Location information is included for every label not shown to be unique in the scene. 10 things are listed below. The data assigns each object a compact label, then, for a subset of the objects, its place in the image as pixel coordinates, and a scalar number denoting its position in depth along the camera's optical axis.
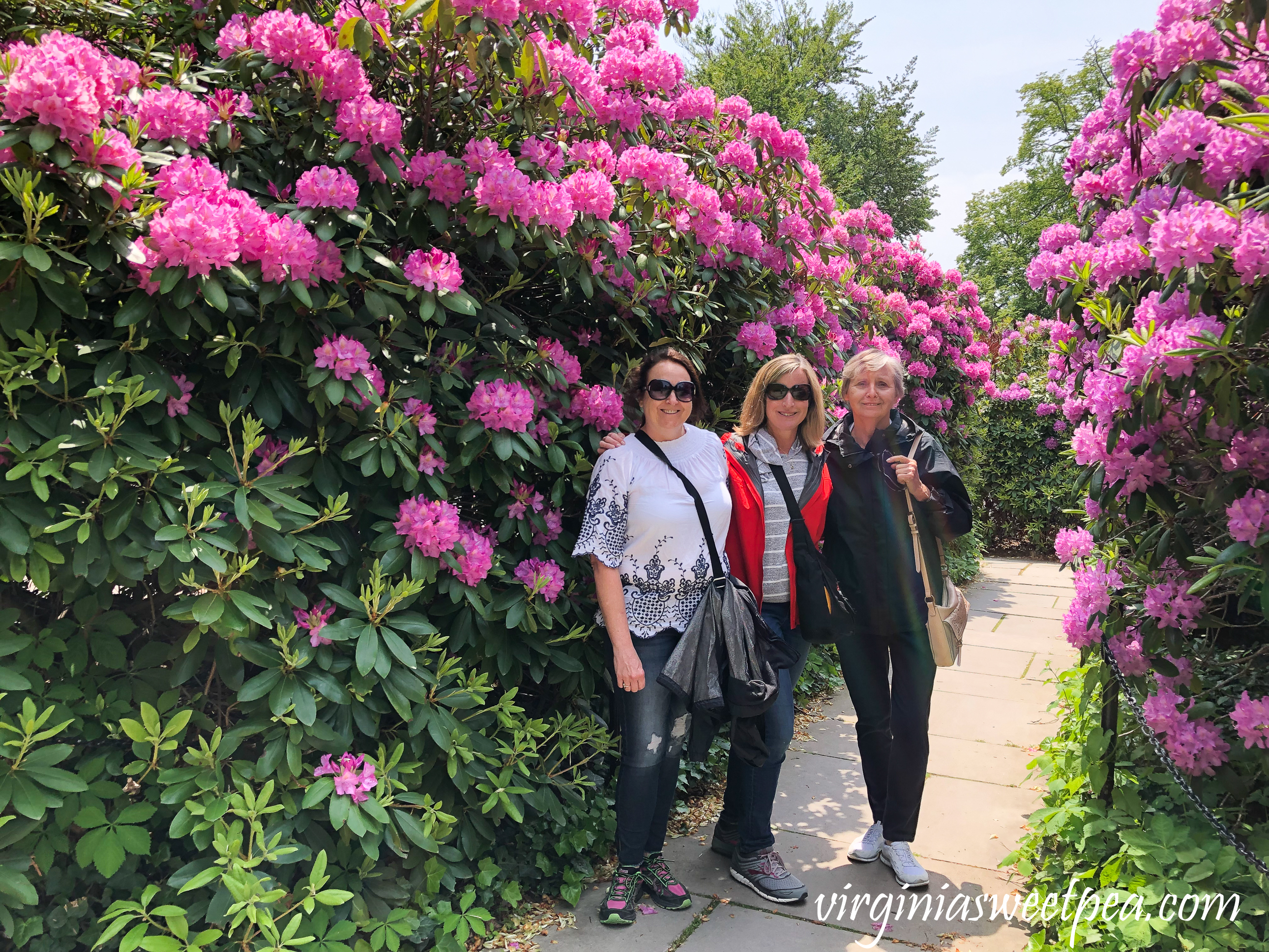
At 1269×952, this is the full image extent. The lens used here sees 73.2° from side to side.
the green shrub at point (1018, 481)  10.91
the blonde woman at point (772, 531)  3.13
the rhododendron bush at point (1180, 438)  1.97
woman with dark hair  2.85
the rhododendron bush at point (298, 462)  2.00
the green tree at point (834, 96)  21.44
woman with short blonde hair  3.17
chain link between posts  2.22
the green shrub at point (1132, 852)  2.21
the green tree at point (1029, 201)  27.95
